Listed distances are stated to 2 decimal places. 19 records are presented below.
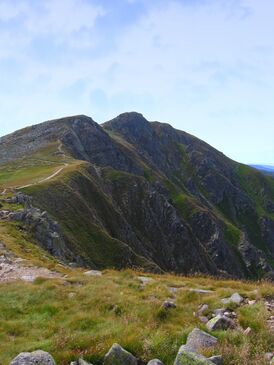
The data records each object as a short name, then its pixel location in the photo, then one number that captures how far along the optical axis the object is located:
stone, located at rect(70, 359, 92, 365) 10.61
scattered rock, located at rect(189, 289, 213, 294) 16.70
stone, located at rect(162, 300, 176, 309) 14.42
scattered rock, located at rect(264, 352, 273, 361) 10.68
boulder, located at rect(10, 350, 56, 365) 10.05
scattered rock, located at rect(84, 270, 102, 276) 22.39
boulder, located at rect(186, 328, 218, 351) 11.16
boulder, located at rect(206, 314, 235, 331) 12.54
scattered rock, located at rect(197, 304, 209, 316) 14.25
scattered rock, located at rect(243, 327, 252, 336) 11.91
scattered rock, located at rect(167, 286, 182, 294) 17.67
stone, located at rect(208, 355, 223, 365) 10.25
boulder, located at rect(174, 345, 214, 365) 9.80
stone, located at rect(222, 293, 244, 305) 14.79
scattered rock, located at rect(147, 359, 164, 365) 10.37
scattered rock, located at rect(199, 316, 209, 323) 13.55
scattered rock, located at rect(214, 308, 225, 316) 14.01
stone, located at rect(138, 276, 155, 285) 19.58
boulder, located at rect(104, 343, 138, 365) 10.69
